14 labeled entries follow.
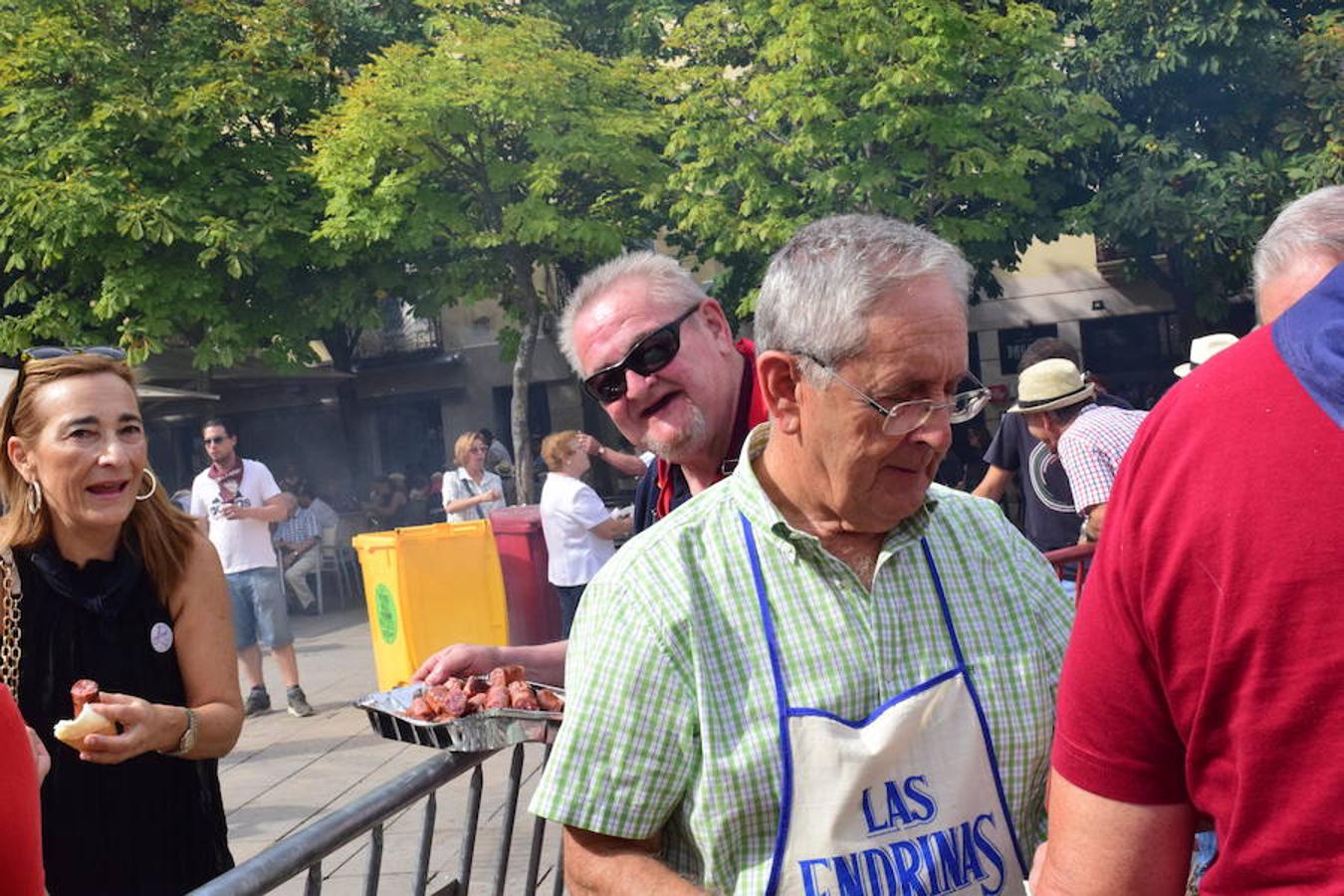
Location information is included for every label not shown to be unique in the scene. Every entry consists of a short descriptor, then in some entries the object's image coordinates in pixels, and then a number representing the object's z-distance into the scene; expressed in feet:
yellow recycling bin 33.50
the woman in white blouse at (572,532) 31.78
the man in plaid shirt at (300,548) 57.11
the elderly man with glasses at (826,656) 6.20
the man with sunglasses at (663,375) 10.17
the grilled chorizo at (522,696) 9.44
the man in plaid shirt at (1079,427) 20.29
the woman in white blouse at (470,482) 42.80
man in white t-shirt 32.65
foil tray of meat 9.04
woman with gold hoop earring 9.45
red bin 37.35
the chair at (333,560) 60.13
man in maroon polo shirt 4.36
